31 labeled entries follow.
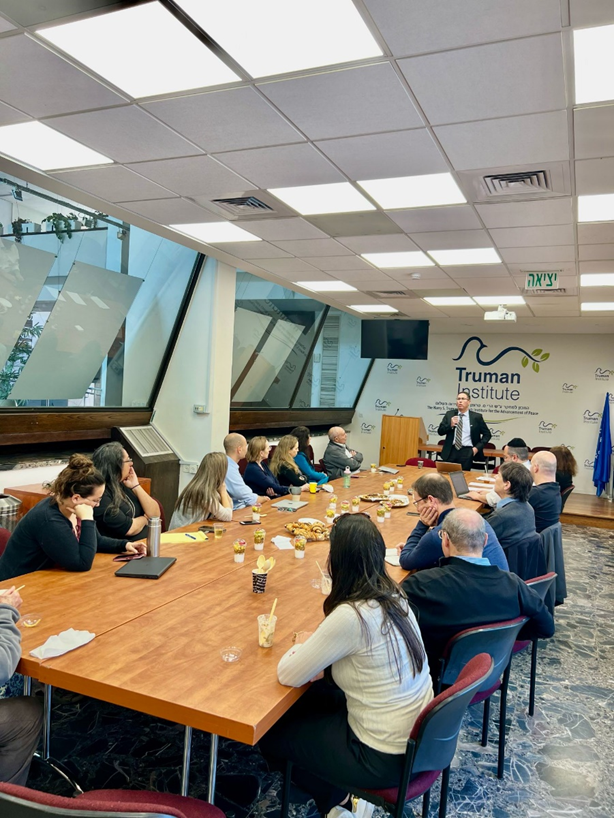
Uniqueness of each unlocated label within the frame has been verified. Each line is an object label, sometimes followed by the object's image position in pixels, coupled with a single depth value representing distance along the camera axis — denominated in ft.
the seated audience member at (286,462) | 20.66
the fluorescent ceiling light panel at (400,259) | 18.91
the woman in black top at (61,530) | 9.05
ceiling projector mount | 24.82
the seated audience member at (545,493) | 15.64
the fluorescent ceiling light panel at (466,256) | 17.88
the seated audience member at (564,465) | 21.13
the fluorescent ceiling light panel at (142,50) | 7.51
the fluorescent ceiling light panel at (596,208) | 12.74
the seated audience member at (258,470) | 18.88
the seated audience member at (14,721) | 6.08
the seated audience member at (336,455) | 24.54
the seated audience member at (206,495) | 13.39
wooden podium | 38.37
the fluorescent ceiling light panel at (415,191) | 12.34
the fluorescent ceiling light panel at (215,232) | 17.13
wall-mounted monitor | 31.94
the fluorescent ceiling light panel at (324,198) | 13.30
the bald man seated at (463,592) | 8.15
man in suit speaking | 28.40
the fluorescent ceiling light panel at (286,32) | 7.05
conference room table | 5.78
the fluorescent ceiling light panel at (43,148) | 11.21
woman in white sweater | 6.09
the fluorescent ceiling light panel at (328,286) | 24.73
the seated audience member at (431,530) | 10.25
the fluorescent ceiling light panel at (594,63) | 7.21
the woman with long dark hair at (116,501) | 11.52
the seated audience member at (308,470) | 22.22
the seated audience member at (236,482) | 15.89
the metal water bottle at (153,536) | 10.18
